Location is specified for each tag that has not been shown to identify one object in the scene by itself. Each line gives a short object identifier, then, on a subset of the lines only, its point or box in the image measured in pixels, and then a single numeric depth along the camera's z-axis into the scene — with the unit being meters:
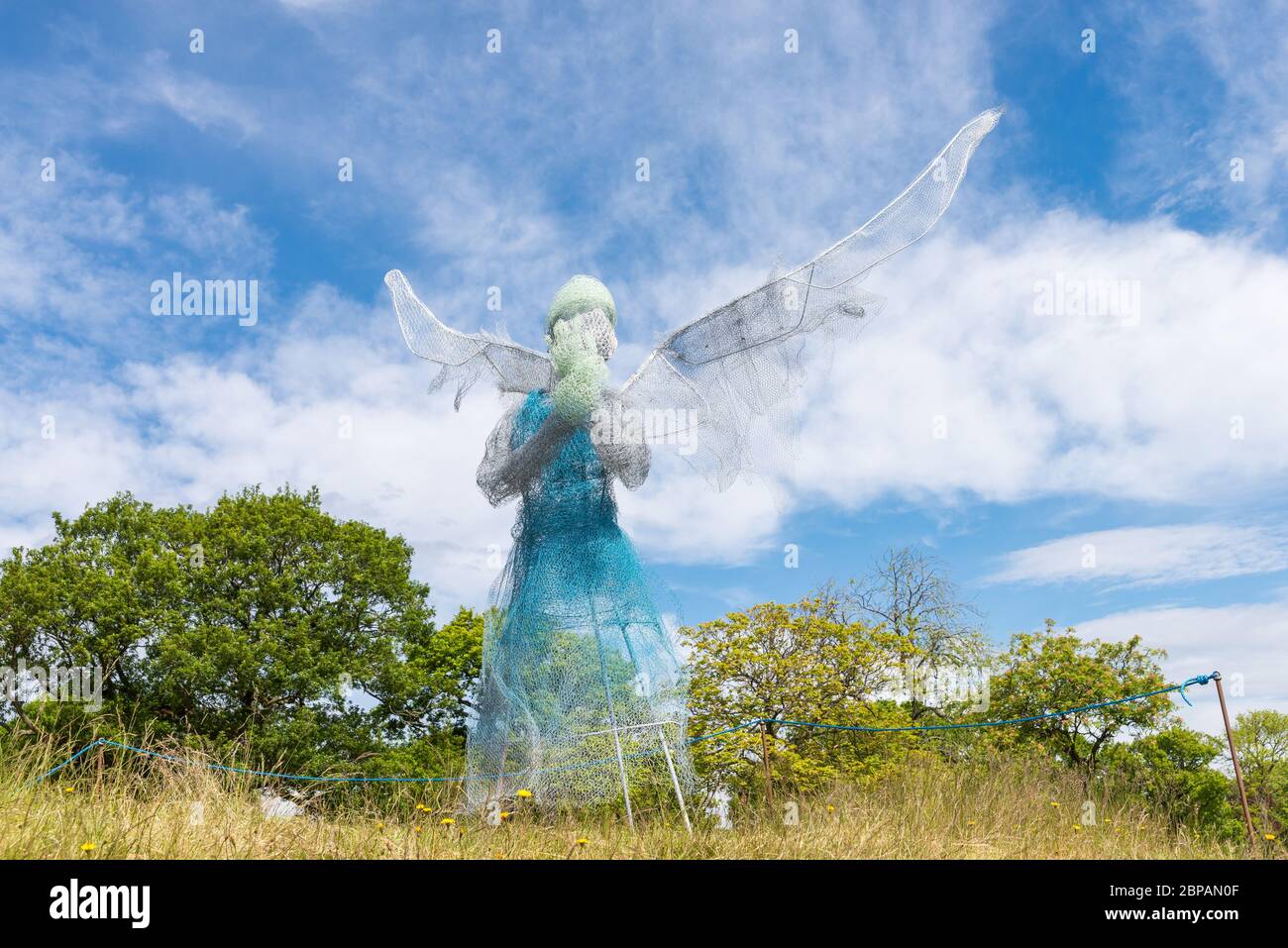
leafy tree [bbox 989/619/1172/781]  18.88
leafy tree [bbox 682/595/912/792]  14.79
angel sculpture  6.83
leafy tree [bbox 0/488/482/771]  16.91
